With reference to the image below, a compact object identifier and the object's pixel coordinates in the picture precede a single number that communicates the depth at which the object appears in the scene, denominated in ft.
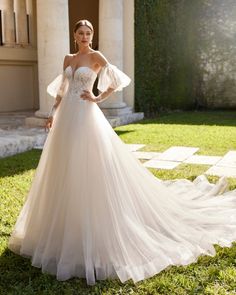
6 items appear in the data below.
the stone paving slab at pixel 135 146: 23.41
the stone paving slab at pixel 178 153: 21.01
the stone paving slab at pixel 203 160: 20.01
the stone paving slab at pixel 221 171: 17.83
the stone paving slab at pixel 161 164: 19.29
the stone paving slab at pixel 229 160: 19.48
